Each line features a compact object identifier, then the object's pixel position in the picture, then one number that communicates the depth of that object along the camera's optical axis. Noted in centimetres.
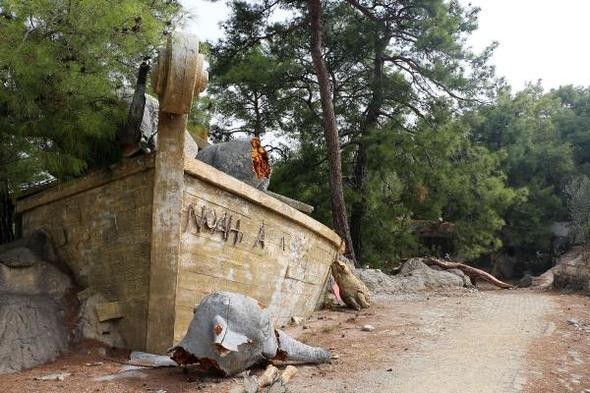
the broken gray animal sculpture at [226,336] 400
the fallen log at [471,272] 1502
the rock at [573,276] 1172
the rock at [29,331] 471
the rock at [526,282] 1515
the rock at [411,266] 1367
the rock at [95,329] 512
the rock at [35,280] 541
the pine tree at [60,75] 554
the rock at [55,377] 423
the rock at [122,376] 420
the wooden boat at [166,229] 493
